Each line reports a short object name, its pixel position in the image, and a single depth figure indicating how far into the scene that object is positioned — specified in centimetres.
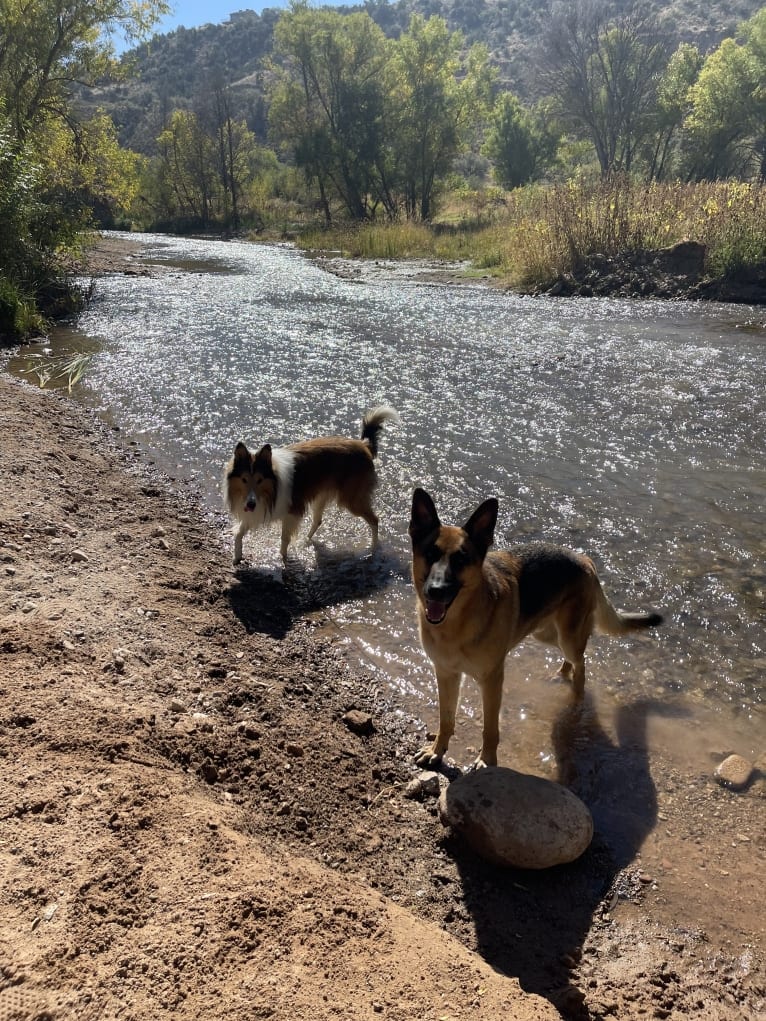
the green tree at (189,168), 5828
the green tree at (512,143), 5694
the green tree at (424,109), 4528
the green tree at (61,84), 2308
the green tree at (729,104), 4322
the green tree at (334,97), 4669
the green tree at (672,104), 4838
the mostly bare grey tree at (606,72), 5016
